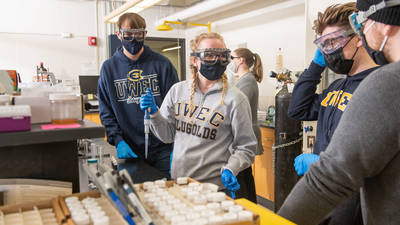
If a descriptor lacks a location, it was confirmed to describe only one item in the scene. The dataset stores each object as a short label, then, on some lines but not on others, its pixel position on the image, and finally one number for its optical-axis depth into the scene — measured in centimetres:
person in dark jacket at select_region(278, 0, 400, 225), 88
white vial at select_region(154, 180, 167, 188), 114
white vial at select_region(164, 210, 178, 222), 89
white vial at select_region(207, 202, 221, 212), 95
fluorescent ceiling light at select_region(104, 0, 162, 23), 411
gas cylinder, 334
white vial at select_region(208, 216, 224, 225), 86
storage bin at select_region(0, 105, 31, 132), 96
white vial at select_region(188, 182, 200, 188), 114
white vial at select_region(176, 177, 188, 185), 117
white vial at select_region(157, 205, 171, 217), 92
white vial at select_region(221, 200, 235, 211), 97
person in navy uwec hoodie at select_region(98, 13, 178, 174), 253
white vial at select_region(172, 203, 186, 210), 95
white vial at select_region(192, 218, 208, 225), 85
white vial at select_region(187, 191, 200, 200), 103
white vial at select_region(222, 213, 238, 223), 88
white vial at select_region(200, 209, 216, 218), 90
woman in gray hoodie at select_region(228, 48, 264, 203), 348
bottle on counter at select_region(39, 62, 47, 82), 550
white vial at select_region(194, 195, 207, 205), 100
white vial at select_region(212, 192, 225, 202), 101
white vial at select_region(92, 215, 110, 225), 85
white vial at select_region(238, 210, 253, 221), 90
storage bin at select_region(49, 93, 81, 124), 116
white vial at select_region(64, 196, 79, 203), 100
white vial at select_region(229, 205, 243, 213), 93
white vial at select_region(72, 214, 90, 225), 86
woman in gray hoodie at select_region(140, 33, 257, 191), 184
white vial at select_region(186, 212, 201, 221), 88
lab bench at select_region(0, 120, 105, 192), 110
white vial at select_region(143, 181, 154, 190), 111
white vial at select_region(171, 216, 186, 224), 86
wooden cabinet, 393
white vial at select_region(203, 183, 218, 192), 110
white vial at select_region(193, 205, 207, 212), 94
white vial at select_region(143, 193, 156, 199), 102
